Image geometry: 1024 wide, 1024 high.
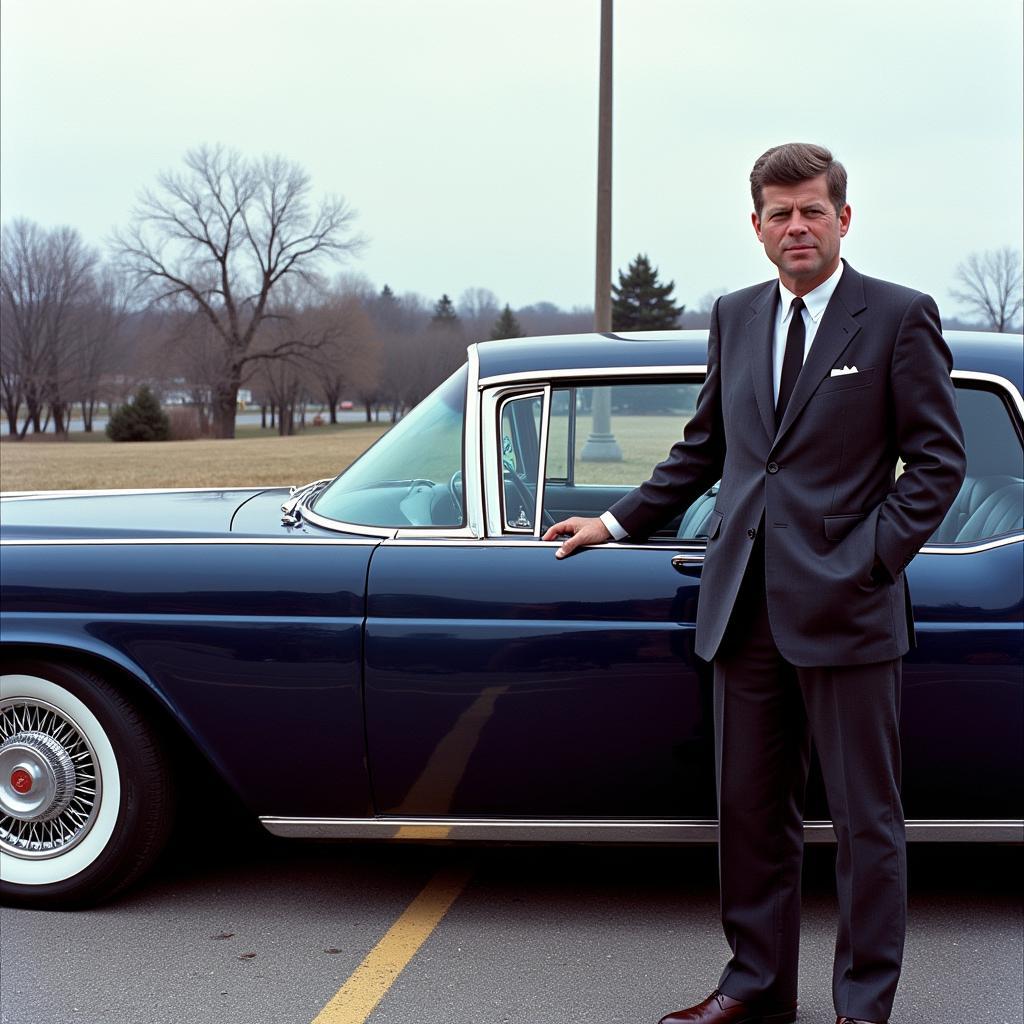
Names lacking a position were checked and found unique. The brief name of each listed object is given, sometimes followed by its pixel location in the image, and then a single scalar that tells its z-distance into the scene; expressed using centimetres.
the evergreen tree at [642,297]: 7856
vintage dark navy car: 309
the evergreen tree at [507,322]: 8589
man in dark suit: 244
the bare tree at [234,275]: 6519
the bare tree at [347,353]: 6600
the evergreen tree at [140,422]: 5331
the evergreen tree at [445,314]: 10406
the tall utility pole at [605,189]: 1445
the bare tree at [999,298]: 6322
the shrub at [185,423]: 5984
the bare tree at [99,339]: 5384
